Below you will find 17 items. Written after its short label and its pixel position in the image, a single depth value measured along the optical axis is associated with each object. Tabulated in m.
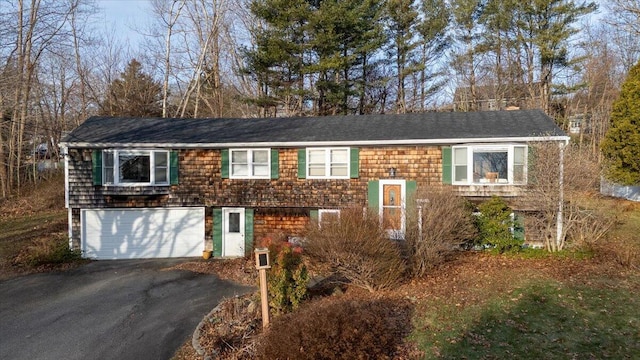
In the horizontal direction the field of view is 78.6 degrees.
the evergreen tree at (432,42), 26.94
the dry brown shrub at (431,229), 9.77
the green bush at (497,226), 11.56
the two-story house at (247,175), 13.08
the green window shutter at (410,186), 13.02
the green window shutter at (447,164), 12.88
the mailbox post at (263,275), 6.89
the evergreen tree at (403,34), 26.83
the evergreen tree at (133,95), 29.19
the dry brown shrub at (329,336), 5.42
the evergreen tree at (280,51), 23.53
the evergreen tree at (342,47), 23.42
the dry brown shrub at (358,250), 8.49
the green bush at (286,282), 7.75
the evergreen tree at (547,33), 23.69
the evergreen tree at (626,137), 18.73
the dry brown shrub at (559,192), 10.97
